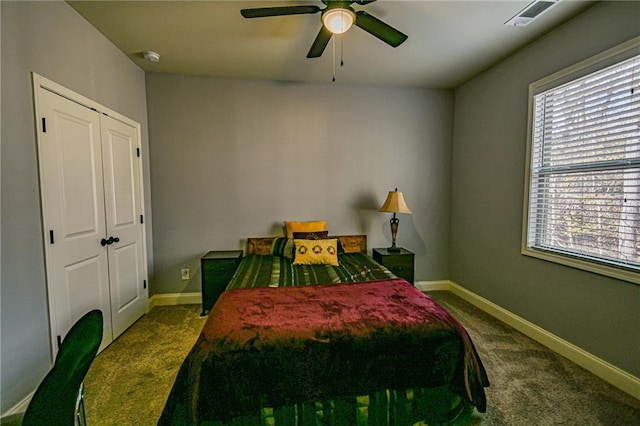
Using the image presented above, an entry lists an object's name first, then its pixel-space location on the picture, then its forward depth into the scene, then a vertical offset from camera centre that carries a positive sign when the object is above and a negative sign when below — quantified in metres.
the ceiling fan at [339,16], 1.72 +1.16
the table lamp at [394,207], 3.33 -0.16
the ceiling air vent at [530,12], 2.00 +1.38
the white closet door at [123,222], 2.55 -0.26
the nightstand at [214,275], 3.04 -0.89
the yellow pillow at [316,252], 2.91 -0.63
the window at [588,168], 1.89 +0.19
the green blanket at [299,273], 2.36 -0.74
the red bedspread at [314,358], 1.40 -0.88
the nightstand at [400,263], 3.28 -0.83
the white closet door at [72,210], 1.89 -0.10
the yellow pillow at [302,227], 3.42 -0.40
